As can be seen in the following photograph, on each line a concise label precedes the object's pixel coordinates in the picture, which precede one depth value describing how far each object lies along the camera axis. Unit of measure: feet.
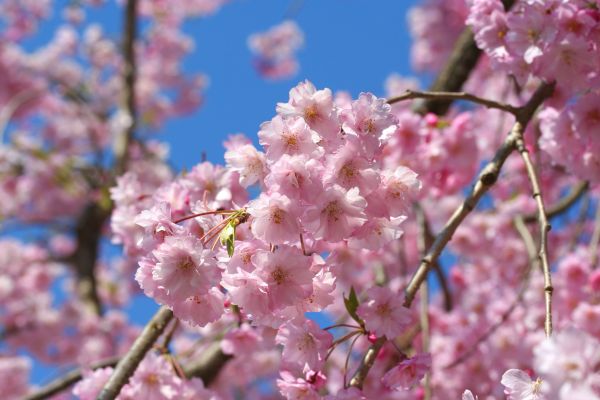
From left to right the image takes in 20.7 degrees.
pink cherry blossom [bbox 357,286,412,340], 2.75
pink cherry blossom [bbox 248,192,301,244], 2.65
